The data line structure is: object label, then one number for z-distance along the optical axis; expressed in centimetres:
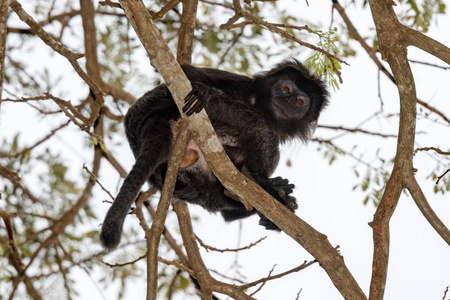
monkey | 843
